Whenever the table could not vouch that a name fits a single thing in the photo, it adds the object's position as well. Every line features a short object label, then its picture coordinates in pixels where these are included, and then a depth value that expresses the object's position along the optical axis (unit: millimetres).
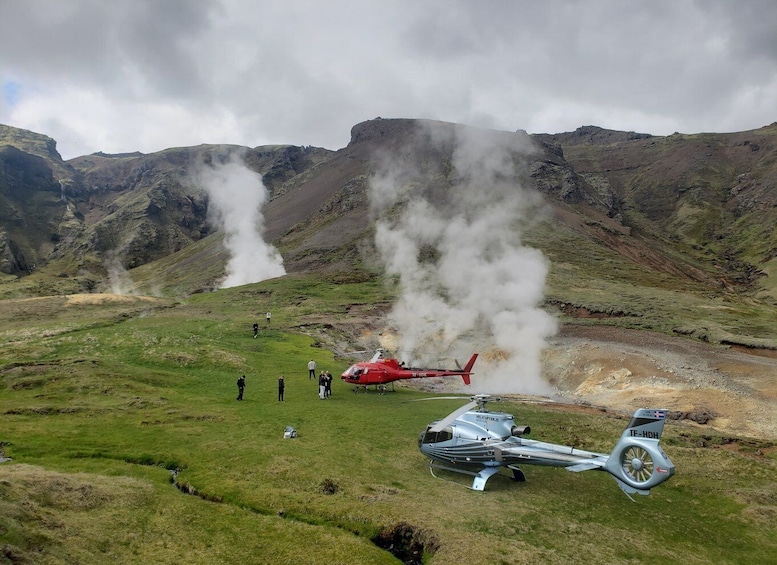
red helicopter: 37969
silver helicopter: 17281
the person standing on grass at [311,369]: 41281
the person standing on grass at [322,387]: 35344
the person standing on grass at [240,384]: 33772
